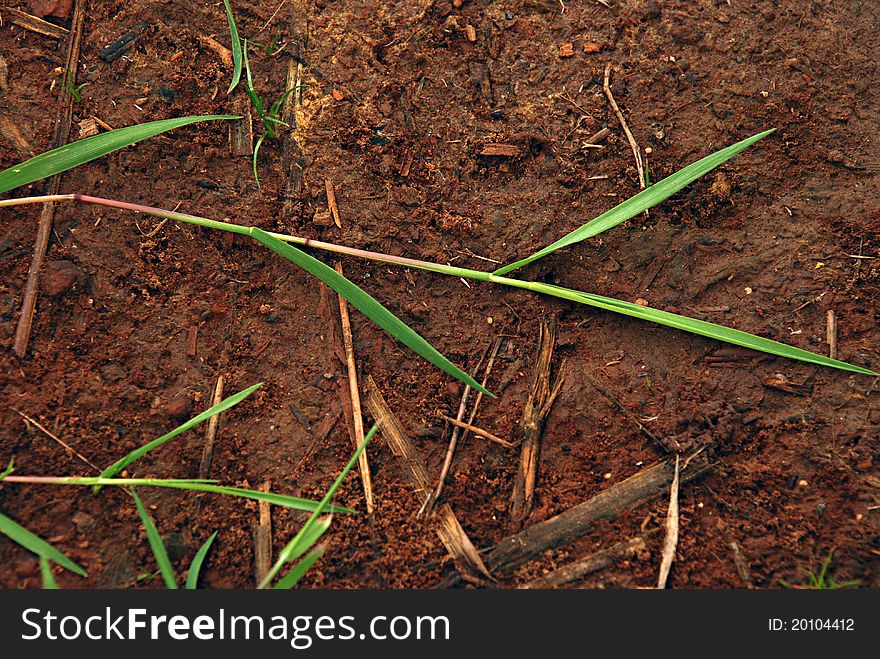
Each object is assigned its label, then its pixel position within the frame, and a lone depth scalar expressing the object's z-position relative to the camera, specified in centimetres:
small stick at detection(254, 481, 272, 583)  56
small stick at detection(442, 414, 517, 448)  57
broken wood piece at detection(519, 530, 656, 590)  56
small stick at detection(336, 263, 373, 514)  57
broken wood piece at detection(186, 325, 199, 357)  58
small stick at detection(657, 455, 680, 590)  56
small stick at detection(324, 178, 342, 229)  59
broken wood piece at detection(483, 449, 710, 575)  56
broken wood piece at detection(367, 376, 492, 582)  56
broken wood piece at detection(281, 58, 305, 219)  59
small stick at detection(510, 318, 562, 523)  57
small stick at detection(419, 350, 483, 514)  57
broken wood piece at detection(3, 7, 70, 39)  59
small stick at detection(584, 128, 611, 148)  59
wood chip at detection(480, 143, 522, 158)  59
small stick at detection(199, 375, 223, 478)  57
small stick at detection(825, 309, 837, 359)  57
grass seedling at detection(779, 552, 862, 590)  55
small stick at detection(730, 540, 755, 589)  56
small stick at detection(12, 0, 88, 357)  57
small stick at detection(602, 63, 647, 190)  59
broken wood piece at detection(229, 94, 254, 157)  59
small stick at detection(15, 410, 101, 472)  56
